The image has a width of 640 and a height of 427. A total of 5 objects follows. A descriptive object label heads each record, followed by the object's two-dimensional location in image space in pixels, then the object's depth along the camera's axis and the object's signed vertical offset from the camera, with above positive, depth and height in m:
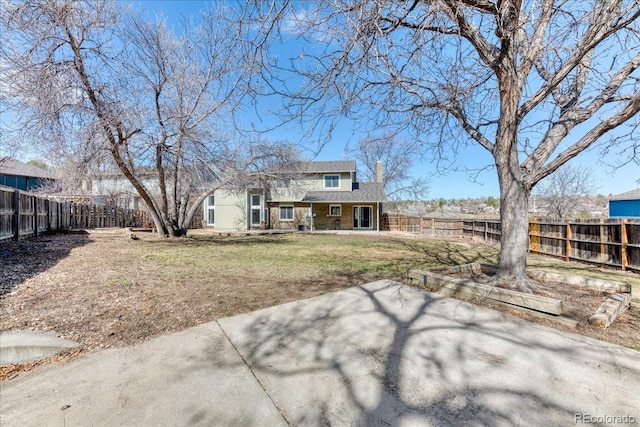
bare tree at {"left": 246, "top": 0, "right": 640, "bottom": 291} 3.45 +2.09
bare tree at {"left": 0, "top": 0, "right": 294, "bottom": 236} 7.29 +3.51
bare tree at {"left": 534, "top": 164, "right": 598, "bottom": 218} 20.97 +1.57
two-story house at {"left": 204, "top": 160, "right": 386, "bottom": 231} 22.17 +0.67
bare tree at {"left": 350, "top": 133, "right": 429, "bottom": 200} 31.38 +4.33
